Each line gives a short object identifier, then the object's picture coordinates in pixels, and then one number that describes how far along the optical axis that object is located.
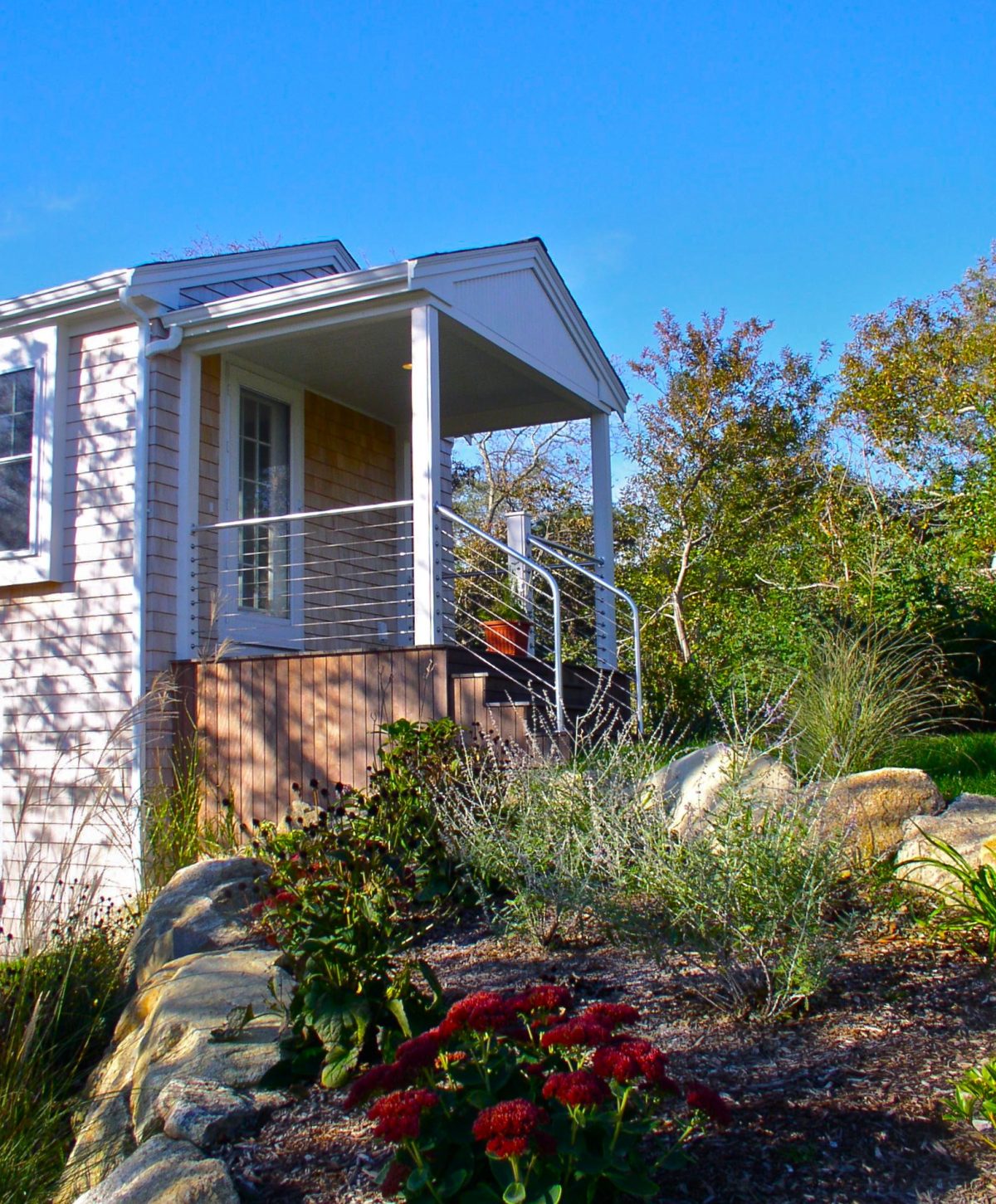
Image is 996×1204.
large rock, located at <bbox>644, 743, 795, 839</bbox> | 3.67
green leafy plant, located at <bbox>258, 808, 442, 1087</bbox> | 3.04
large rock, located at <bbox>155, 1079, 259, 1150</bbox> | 2.74
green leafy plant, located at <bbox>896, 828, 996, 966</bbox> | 3.70
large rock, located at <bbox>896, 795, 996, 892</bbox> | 4.17
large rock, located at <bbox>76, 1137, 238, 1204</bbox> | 2.42
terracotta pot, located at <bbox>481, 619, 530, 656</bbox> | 8.54
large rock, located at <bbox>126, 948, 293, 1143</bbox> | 3.08
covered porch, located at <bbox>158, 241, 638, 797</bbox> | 6.98
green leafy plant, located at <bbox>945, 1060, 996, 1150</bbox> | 2.47
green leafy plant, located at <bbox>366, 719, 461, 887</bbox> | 4.68
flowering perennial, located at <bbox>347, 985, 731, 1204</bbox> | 2.06
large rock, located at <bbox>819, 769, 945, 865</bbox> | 4.53
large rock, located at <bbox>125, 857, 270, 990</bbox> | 4.56
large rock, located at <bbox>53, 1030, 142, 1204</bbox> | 3.00
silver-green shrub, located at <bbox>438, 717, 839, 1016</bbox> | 3.20
